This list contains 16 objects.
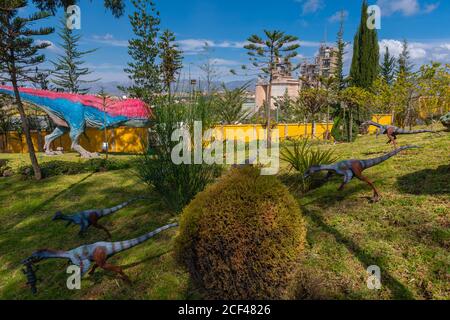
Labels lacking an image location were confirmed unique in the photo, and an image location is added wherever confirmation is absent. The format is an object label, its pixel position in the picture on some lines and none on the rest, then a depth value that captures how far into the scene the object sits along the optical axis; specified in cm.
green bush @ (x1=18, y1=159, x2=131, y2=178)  903
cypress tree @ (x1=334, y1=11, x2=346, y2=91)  2953
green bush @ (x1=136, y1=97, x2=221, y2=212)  485
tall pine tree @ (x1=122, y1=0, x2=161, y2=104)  1947
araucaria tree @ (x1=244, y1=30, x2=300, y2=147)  1655
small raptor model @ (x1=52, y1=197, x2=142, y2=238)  438
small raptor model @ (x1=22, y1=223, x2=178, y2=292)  310
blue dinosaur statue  1180
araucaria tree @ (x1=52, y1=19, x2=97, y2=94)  2284
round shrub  255
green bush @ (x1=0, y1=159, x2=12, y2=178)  950
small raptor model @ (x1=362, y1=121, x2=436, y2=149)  642
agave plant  550
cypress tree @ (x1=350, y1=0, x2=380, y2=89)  2027
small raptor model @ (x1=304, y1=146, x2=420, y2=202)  431
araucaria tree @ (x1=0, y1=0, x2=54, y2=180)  751
